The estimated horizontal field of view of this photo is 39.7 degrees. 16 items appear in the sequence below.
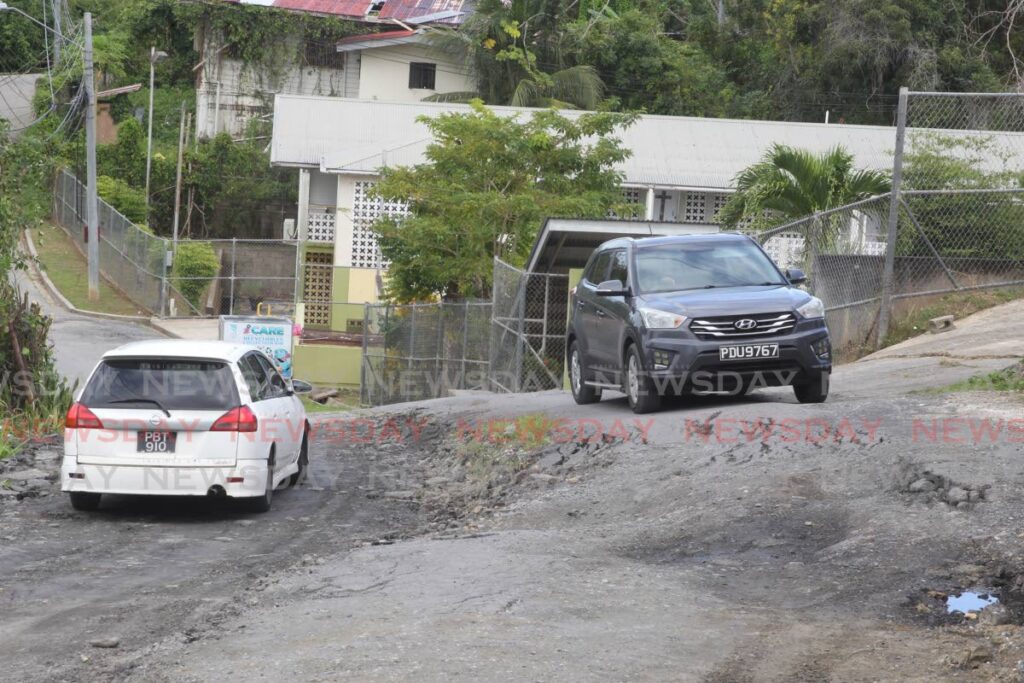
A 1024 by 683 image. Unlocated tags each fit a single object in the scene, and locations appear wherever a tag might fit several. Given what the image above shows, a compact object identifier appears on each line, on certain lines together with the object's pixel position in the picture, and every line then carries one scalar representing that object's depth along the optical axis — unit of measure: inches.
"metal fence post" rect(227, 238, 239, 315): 1684.3
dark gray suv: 526.9
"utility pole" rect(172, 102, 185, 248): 1856.5
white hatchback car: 454.6
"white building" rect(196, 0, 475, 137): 2112.5
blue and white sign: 1100.5
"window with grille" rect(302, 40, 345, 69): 2182.6
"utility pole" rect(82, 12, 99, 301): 1491.1
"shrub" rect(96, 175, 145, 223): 1915.6
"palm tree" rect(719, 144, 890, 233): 917.8
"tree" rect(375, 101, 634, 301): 1172.5
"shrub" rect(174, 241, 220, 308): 1696.6
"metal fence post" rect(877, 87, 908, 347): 723.9
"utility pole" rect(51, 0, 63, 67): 2101.3
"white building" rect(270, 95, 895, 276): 1588.3
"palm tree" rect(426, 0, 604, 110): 1926.7
